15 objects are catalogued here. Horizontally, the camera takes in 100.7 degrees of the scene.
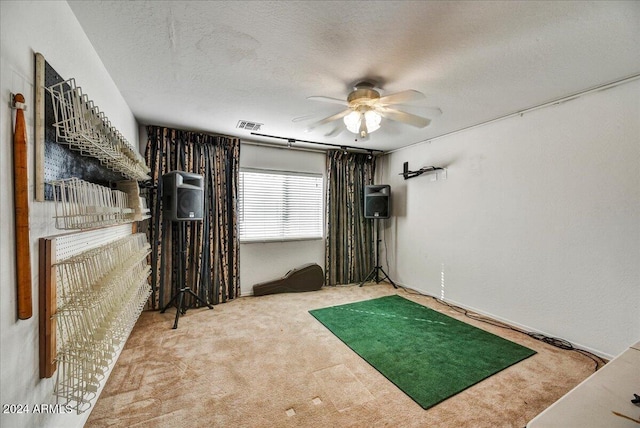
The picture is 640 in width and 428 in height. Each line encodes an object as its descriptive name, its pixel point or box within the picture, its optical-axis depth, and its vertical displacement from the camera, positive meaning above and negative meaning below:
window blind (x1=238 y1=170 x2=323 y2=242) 4.06 +0.05
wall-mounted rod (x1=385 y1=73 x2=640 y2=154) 2.18 +1.05
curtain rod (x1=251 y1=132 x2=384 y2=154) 3.85 +1.05
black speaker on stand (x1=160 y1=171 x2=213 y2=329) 2.95 +0.04
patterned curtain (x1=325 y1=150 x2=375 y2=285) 4.62 -0.22
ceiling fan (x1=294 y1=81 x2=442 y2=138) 2.08 +0.81
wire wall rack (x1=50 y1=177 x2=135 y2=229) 1.22 +0.03
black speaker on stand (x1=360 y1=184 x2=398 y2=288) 4.48 +0.12
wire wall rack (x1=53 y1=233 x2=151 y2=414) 1.18 -0.51
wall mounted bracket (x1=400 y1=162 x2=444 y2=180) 3.91 +0.59
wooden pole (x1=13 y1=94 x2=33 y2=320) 0.94 +0.01
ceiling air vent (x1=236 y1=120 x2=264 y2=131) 3.23 +1.06
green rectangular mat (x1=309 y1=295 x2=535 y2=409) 1.98 -1.29
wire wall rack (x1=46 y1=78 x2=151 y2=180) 1.20 +0.43
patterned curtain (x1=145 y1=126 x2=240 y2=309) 3.35 -0.21
